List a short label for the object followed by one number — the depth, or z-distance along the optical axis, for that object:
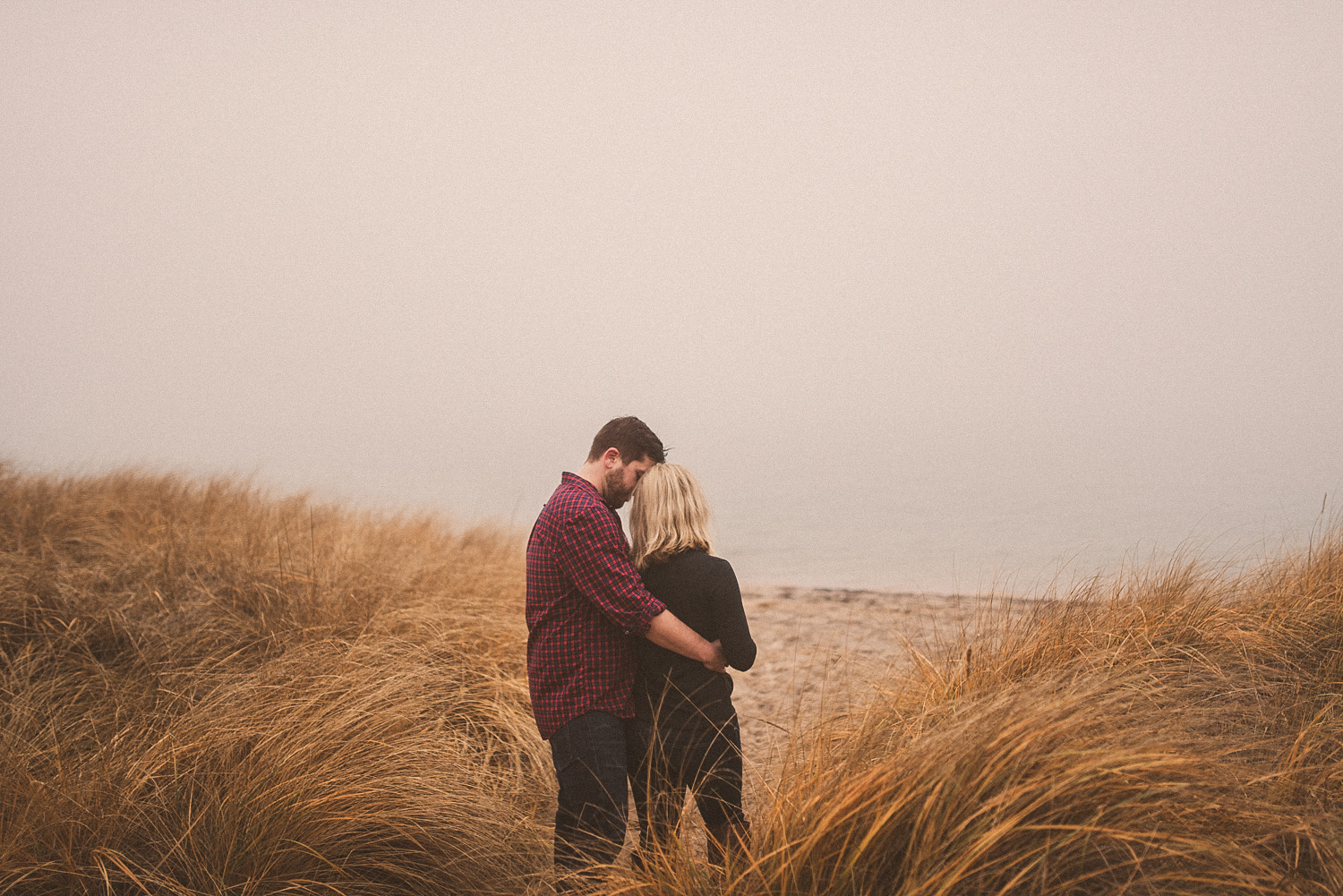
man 2.58
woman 2.62
